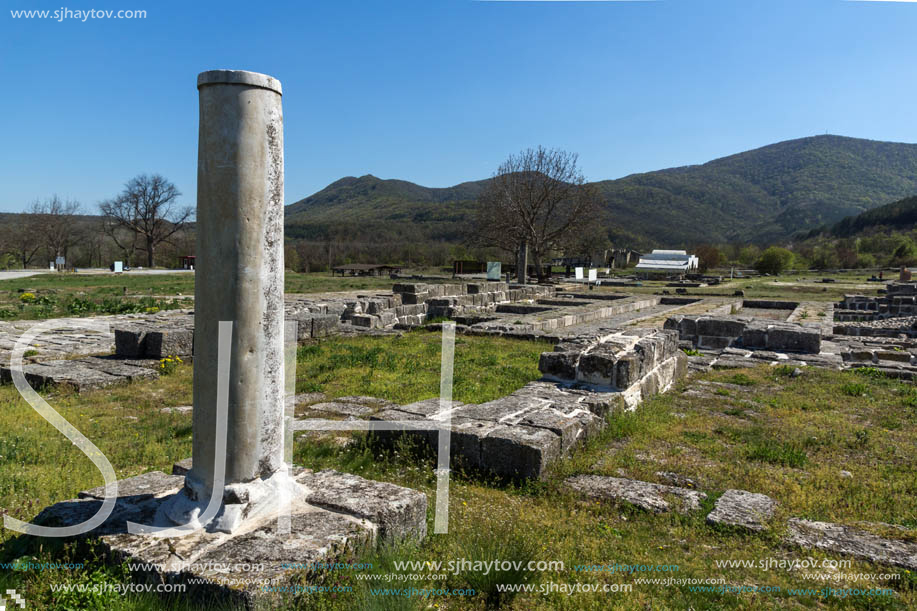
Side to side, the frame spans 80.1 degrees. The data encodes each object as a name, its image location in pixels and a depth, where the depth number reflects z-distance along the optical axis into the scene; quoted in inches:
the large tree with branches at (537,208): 1555.1
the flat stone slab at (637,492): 152.4
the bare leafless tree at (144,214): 1962.4
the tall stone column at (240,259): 111.4
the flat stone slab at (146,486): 129.5
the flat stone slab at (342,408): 251.0
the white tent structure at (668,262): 1793.2
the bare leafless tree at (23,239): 1840.6
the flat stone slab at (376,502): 117.9
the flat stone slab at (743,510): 140.2
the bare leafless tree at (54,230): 1859.0
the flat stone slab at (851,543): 123.4
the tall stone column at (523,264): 1160.6
